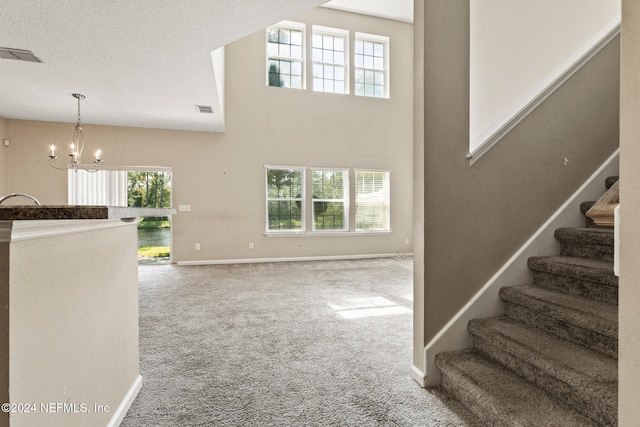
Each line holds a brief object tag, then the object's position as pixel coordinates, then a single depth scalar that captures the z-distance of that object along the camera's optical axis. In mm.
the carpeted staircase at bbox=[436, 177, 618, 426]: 1349
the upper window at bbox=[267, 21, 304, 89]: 6926
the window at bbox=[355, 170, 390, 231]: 7414
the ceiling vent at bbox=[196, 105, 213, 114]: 4918
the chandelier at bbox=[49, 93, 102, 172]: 5793
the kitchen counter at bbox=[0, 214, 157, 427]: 819
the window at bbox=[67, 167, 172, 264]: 5934
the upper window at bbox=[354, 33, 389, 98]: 7477
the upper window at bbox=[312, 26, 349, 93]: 7199
